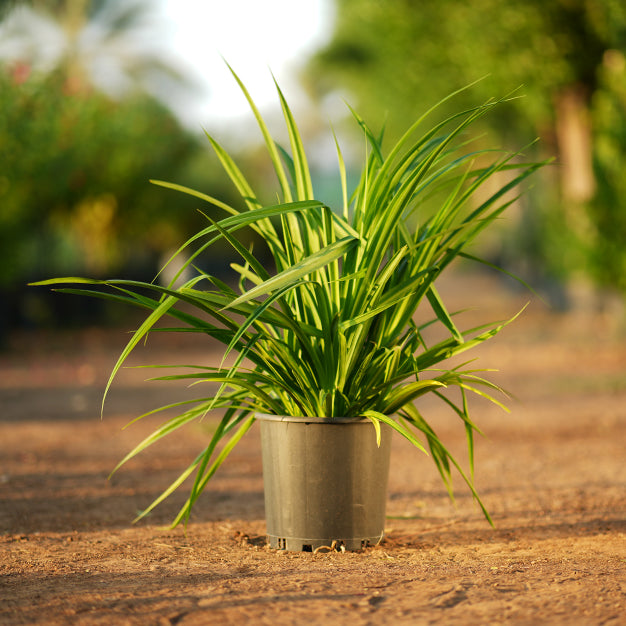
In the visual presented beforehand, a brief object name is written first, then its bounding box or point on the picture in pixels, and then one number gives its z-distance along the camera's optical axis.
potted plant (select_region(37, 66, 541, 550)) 6.55
